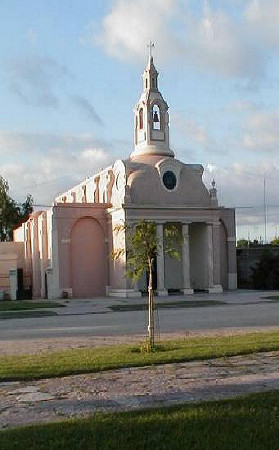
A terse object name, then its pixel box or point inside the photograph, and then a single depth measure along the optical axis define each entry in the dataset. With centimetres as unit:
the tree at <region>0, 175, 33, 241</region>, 7006
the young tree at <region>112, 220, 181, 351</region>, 1467
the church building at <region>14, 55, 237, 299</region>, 4391
